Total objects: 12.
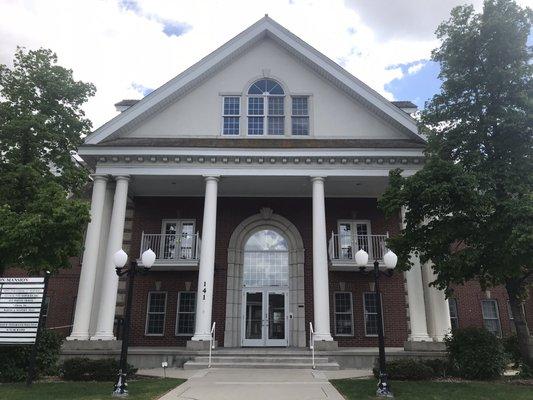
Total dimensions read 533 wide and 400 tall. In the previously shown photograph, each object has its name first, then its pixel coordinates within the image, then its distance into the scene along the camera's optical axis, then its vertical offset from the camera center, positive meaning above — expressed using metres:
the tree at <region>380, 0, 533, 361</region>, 11.62 +4.76
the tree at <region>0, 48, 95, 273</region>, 11.44 +5.13
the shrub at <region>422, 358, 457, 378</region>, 12.39 -0.90
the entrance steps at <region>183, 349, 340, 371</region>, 13.95 -0.86
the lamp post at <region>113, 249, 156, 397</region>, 9.48 +0.40
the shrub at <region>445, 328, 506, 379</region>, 11.88 -0.51
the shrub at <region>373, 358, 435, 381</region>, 11.86 -0.94
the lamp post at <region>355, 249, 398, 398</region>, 9.59 +0.28
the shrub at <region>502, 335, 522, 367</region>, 12.34 -0.37
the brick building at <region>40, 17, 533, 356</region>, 17.02 +5.62
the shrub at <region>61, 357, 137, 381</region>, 11.77 -1.00
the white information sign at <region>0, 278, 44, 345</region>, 11.30 +0.57
